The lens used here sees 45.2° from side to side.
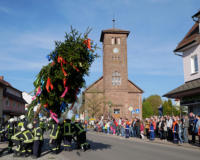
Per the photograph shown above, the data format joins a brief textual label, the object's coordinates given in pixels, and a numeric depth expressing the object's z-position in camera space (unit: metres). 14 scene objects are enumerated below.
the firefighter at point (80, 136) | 11.98
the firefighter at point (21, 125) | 11.09
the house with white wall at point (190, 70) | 19.17
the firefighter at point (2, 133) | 16.10
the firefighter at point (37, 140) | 10.45
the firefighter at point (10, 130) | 11.90
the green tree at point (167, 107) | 93.88
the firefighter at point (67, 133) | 11.47
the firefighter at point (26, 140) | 10.66
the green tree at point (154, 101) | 103.12
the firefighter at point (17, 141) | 10.78
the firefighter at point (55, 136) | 11.01
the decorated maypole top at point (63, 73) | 10.10
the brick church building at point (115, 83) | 47.97
